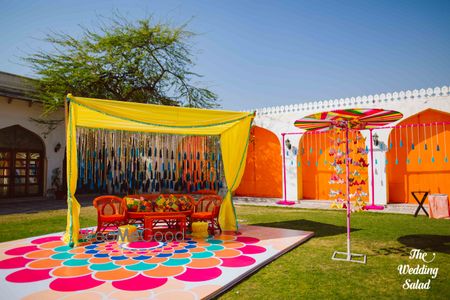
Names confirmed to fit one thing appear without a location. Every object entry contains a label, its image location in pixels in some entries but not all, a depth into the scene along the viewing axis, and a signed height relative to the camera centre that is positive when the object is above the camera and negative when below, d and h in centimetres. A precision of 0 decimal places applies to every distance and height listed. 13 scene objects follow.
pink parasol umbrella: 428 +68
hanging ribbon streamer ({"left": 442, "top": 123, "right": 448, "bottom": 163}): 937 +68
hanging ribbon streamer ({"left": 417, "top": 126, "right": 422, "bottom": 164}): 971 +81
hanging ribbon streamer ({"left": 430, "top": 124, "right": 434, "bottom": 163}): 954 +68
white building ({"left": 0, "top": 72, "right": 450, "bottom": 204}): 947 +60
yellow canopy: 501 +79
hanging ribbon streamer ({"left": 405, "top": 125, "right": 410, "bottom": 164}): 990 +54
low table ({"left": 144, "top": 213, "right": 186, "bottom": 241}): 541 -103
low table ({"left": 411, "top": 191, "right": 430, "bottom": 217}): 772 -115
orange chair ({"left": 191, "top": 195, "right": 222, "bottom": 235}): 586 -89
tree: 1181 +411
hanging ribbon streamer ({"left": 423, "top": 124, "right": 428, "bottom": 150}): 962 +91
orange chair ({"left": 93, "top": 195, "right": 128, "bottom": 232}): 549 -81
